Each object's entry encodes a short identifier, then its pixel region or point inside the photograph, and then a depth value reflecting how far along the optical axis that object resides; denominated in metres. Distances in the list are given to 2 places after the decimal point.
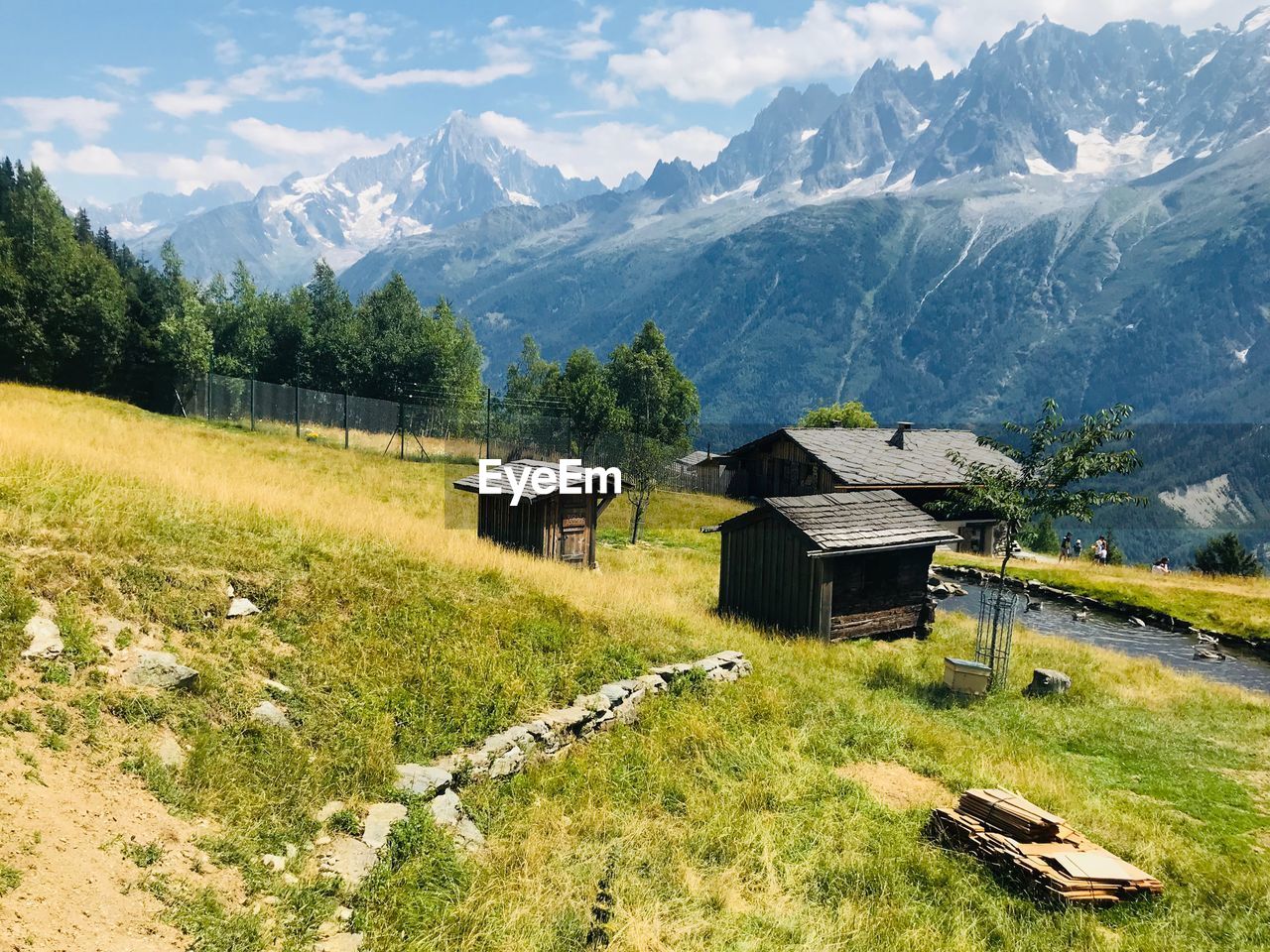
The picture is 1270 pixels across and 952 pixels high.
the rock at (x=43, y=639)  7.89
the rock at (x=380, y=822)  7.79
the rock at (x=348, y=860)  7.25
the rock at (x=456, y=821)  8.46
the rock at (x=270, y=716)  8.80
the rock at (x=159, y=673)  8.33
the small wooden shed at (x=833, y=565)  20.06
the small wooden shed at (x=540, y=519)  22.34
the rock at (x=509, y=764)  9.77
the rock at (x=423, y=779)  8.76
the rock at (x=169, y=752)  7.53
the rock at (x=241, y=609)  10.45
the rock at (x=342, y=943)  6.38
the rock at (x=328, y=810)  7.89
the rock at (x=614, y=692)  12.08
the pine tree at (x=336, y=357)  61.28
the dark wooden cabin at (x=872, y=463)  42.00
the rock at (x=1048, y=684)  17.69
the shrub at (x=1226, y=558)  42.31
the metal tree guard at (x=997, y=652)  18.05
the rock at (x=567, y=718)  10.95
